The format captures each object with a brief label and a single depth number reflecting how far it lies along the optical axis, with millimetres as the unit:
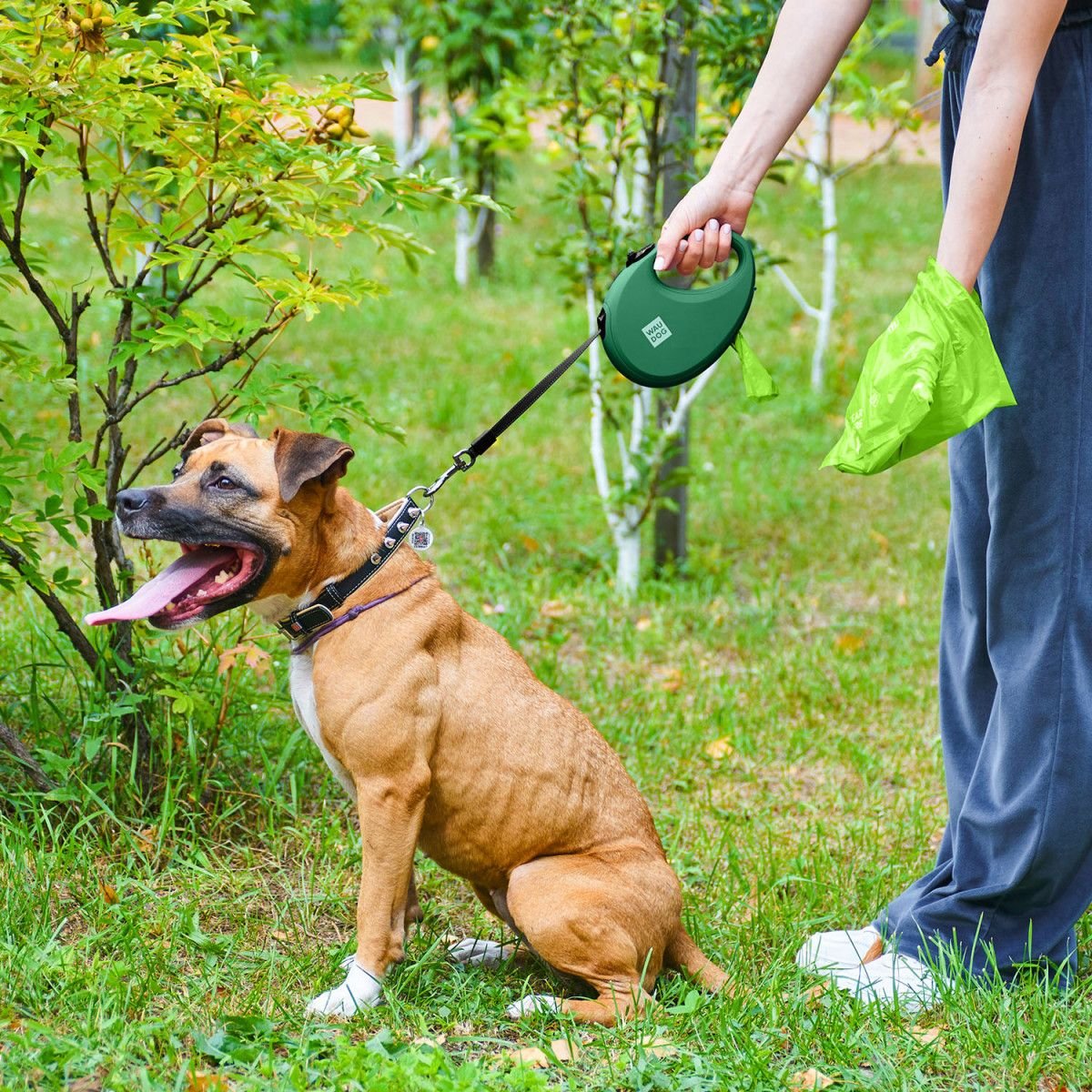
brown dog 2904
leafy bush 3043
